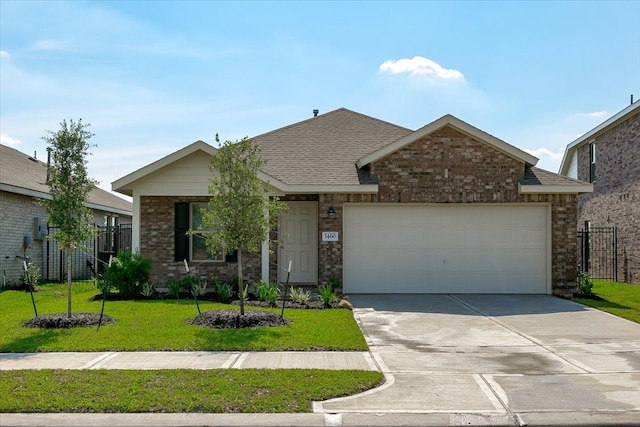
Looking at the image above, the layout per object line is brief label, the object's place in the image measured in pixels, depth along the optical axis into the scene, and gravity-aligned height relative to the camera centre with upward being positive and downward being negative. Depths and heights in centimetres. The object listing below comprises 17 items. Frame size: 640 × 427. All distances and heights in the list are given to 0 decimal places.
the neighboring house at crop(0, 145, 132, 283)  1756 +24
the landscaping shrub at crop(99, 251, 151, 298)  1411 -101
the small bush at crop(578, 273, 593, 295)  1517 -134
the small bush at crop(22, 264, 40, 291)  1224 -92
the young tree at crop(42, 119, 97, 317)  1081 +83
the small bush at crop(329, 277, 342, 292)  1486 -126
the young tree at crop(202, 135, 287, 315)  1084 +49
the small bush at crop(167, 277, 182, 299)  1436 -135
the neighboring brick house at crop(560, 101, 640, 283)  1980 +176
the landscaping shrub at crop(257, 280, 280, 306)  1312 -134
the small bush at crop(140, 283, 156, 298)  1438 -143
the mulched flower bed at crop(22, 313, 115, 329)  1036 -158
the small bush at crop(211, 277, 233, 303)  1398 -141
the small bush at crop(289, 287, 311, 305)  1310 -143
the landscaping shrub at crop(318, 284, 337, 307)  1305 -140
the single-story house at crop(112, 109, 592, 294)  1513 +35
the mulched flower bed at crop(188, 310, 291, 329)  1043 -156
